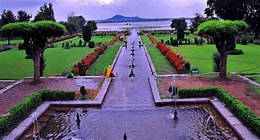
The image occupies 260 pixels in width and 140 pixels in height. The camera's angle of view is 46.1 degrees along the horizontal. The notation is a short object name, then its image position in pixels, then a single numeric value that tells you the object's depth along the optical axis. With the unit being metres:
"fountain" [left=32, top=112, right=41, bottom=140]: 9.92
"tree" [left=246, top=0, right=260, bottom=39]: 46.52
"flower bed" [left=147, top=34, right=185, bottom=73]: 19.04
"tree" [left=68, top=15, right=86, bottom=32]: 91.25
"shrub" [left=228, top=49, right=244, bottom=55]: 28.66
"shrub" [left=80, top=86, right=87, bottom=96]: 13.83
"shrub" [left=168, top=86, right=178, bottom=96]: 13.76
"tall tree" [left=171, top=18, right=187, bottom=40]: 45.80
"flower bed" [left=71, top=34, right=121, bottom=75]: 19.14
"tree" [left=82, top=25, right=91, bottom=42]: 42.75
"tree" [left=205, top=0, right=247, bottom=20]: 47.97
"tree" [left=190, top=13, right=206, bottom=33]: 69.75
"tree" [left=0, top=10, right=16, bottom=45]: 52.59
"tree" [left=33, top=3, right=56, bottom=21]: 75.33
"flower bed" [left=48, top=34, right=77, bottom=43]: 50.54
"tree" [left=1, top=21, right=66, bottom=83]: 15.41
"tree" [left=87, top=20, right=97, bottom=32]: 80.71
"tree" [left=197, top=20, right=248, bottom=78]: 15.60
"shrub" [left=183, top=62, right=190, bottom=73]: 19.22
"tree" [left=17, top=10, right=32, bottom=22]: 59.67
